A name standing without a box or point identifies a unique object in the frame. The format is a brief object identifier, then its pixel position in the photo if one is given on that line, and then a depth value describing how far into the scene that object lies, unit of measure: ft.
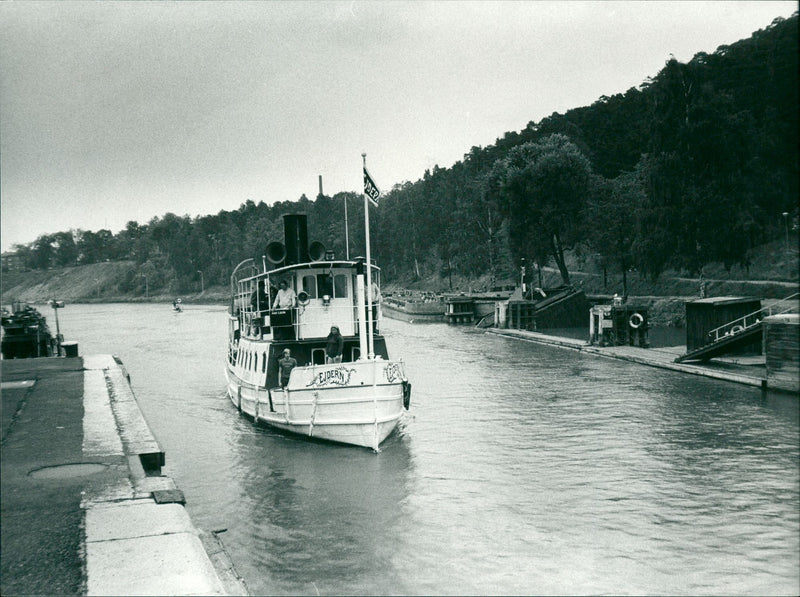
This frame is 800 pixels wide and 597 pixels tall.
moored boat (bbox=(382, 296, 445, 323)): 254.47
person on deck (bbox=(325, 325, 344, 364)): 67.72
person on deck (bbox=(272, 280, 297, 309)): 72.95
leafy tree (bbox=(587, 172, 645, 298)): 208.33
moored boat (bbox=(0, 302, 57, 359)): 133.69
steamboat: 63.57
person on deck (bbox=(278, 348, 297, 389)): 67.77
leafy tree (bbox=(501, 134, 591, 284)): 220.23
